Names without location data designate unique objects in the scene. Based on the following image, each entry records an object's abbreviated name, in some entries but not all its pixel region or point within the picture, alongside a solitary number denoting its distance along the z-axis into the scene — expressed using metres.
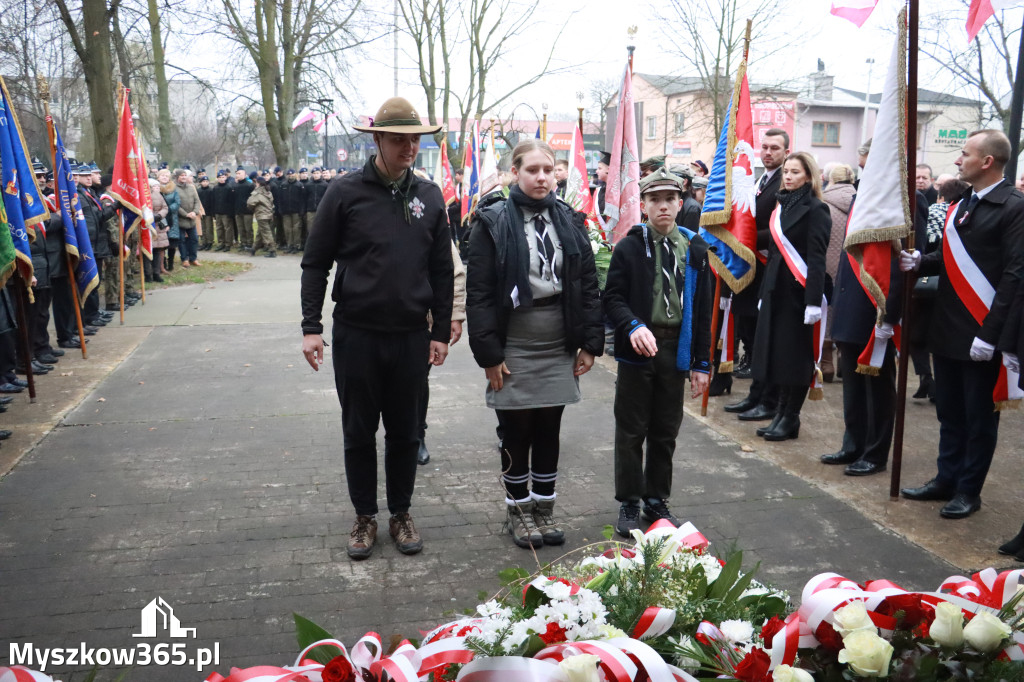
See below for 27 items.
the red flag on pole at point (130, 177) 11.57
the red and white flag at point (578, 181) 11.18
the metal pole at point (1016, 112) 7.81
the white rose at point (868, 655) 1.69
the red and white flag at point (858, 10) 4.95
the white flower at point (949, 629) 1.79
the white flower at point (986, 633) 1.77
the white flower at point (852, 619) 1.78
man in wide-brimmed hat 4.12
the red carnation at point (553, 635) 1.92
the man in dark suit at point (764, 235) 7.16
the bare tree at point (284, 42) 25.22
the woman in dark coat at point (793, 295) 6.39
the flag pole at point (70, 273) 8.83
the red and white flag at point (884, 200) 5.02
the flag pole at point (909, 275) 4.88
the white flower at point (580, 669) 1.71
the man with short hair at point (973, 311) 4.75
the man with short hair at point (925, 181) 9.45
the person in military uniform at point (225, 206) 23.80
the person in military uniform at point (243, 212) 23.48
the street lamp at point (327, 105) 27.39
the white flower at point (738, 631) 1.97
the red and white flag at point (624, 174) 6.82
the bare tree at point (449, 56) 31.34
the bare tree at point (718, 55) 29.38
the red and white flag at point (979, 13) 4.64
